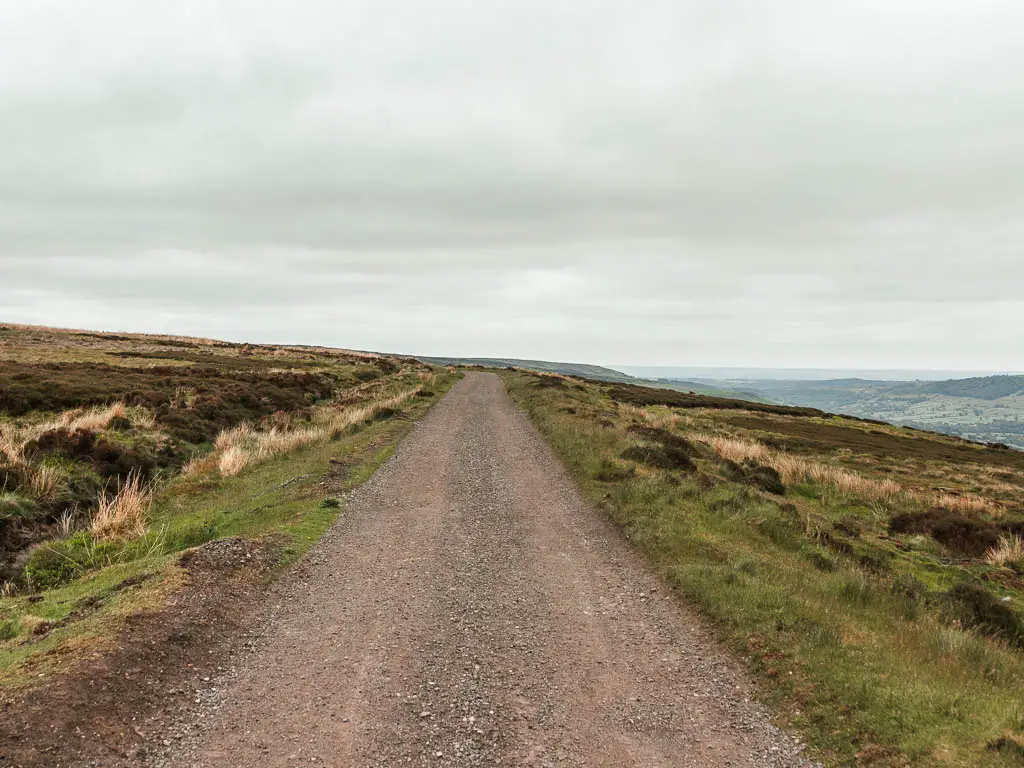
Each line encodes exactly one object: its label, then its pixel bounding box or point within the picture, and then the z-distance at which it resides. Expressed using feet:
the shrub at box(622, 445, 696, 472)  59.67
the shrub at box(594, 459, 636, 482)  52.01
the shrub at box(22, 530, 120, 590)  32.09
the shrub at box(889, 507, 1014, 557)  53.01
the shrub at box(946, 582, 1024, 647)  31.55
